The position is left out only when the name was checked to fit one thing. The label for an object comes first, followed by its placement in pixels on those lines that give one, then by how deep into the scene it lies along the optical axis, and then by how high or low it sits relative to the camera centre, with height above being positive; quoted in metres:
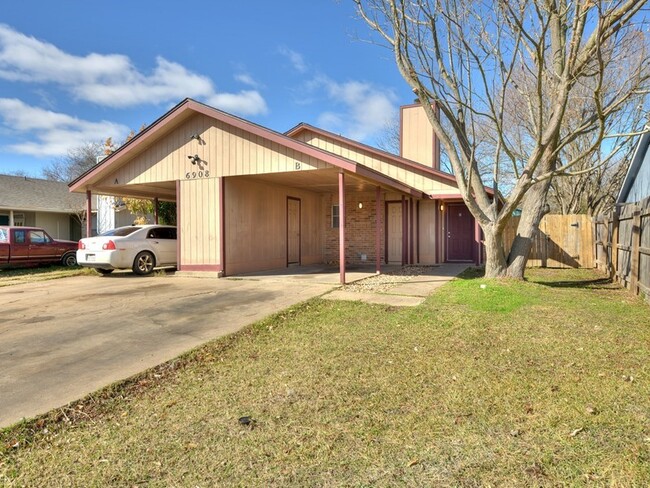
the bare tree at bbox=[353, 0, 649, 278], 7.26 +3.45
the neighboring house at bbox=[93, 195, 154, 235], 22.80 +1.72
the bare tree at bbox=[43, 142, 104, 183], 41.62 +8.53
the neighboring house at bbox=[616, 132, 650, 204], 11.30 +1.90
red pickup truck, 13.97 -0.09
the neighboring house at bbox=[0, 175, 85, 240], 22.52 +2.19
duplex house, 10.81 +1.66
